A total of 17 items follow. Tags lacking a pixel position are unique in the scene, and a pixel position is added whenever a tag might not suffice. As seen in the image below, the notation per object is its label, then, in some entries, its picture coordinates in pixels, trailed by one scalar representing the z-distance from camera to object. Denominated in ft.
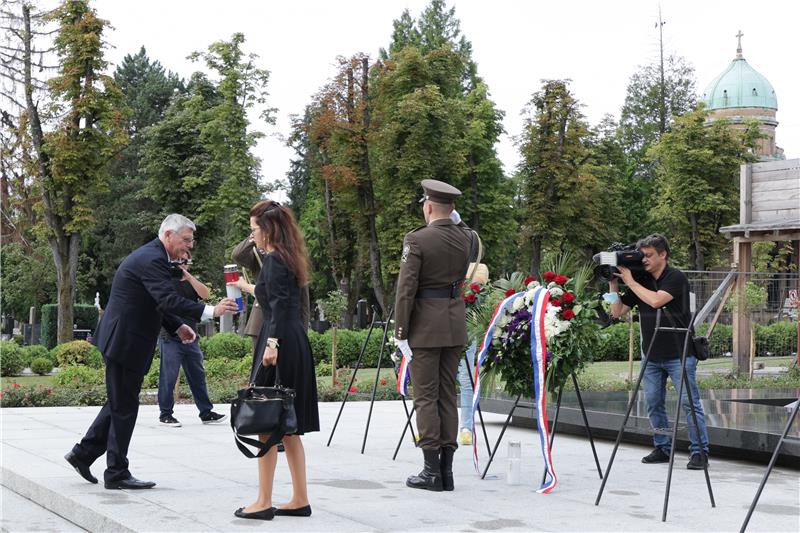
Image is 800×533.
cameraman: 27.27
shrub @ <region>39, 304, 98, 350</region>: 123.75
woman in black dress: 20.70
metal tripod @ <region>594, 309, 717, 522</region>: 21.46
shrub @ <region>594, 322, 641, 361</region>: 110.63
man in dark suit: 23.53
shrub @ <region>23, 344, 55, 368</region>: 83.25
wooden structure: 67.72
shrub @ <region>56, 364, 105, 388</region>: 58.03
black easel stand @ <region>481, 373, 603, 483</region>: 25.34
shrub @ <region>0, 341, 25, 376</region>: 82.28
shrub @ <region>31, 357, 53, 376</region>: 81.97
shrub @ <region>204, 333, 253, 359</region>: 88.94
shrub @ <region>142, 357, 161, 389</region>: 60.74
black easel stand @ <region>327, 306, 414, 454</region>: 30.62
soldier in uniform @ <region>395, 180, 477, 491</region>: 24.16
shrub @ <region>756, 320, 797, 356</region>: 73.87
